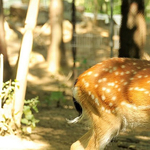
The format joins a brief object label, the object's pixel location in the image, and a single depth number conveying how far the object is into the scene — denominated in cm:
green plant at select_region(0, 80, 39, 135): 1180
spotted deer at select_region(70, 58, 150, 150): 962
